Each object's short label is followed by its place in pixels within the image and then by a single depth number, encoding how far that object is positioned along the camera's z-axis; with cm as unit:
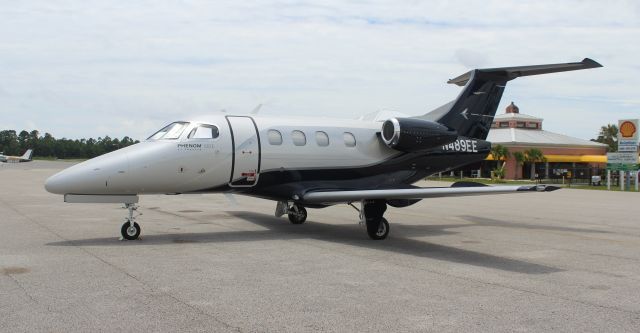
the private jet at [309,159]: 1262
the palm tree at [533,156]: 7094
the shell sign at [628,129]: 4444
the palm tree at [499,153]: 6975
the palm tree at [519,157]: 7062
